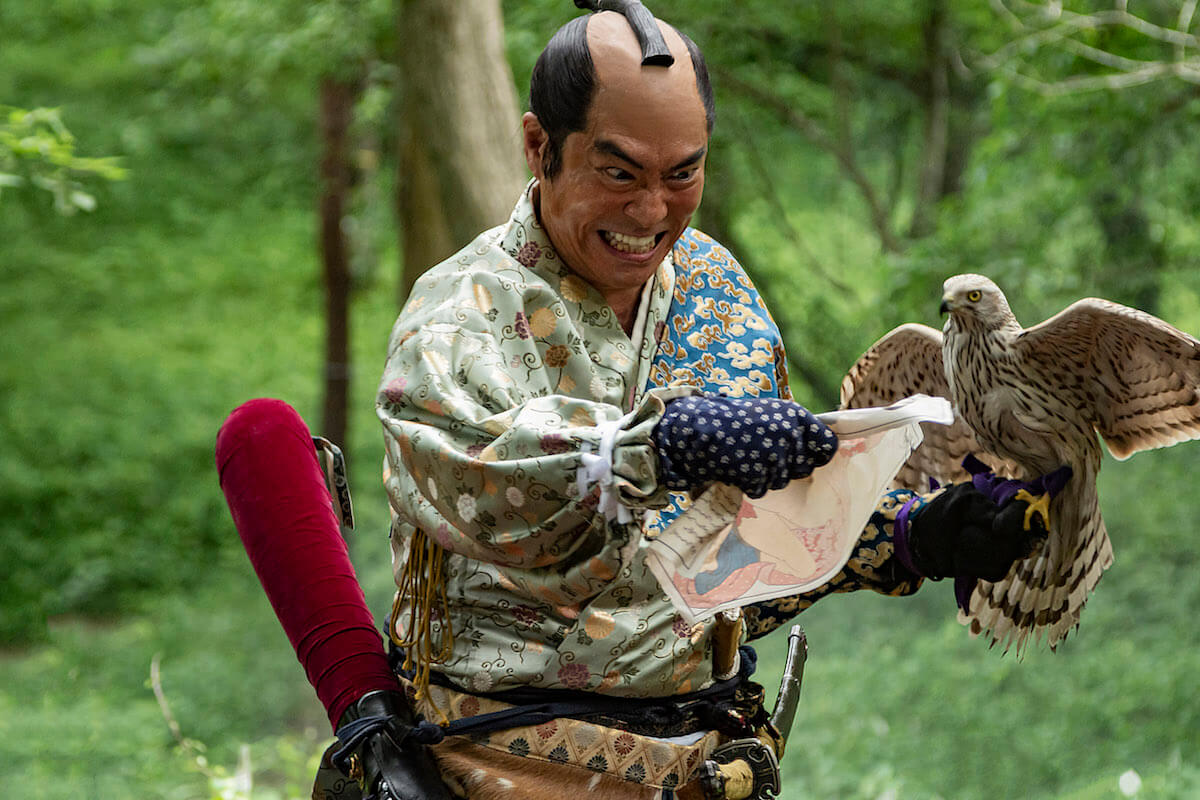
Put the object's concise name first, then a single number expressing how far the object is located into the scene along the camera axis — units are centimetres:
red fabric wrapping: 422
